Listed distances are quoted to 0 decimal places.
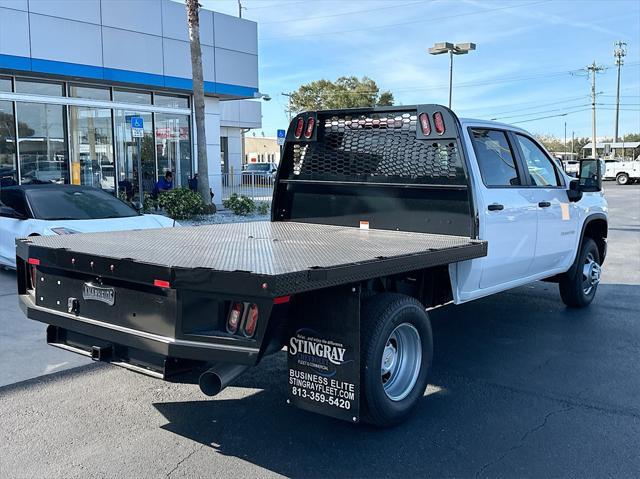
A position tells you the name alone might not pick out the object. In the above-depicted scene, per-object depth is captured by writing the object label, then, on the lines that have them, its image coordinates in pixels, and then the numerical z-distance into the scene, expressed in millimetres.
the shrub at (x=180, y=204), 16641
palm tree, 17641
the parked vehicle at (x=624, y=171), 46094
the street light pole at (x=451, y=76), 30000
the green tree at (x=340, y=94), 53156
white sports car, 9141
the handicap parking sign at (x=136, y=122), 16736
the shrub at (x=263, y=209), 19094
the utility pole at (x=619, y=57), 72688
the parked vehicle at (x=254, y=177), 23322
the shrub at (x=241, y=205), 18484
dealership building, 16156
